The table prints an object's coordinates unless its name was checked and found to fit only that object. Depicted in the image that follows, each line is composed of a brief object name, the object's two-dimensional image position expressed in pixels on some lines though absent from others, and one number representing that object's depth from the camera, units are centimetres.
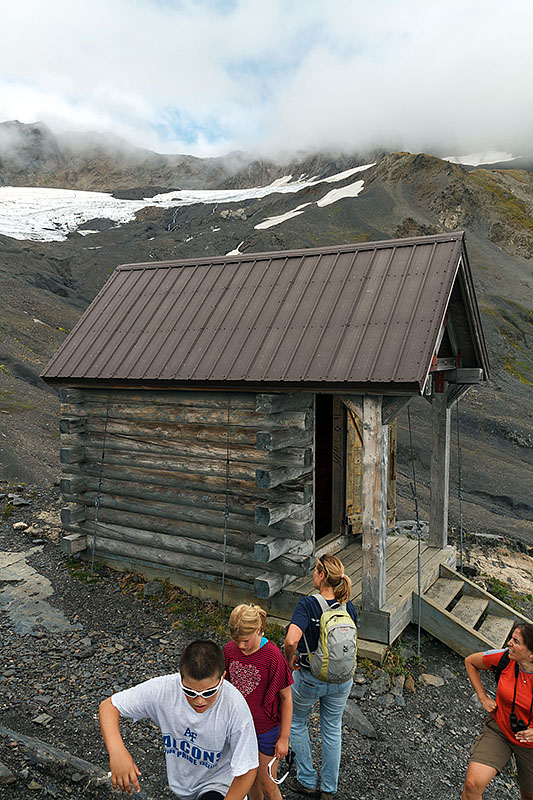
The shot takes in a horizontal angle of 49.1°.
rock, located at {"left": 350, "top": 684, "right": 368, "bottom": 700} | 610
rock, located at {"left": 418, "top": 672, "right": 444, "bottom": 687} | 654
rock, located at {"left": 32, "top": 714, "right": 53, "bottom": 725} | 538
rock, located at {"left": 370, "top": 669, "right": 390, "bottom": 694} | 621
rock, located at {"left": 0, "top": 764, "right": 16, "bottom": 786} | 415
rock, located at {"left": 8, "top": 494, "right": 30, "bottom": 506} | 1180
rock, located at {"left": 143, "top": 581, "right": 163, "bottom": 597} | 827
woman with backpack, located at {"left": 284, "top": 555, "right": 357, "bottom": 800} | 405
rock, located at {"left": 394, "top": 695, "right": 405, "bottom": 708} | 610
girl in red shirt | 346
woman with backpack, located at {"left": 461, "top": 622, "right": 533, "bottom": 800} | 362
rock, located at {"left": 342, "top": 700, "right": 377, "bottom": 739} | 562
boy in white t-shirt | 270
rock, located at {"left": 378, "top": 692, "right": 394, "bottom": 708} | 606
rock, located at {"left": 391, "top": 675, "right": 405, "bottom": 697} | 625
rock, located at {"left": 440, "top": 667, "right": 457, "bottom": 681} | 669
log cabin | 662
